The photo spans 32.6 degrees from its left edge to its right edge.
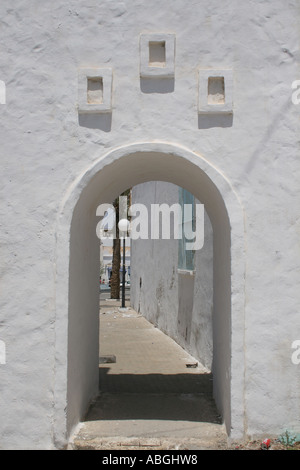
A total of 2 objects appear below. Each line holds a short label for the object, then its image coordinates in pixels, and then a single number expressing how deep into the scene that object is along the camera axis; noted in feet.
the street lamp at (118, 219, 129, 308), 52.70
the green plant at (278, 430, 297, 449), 13.87
